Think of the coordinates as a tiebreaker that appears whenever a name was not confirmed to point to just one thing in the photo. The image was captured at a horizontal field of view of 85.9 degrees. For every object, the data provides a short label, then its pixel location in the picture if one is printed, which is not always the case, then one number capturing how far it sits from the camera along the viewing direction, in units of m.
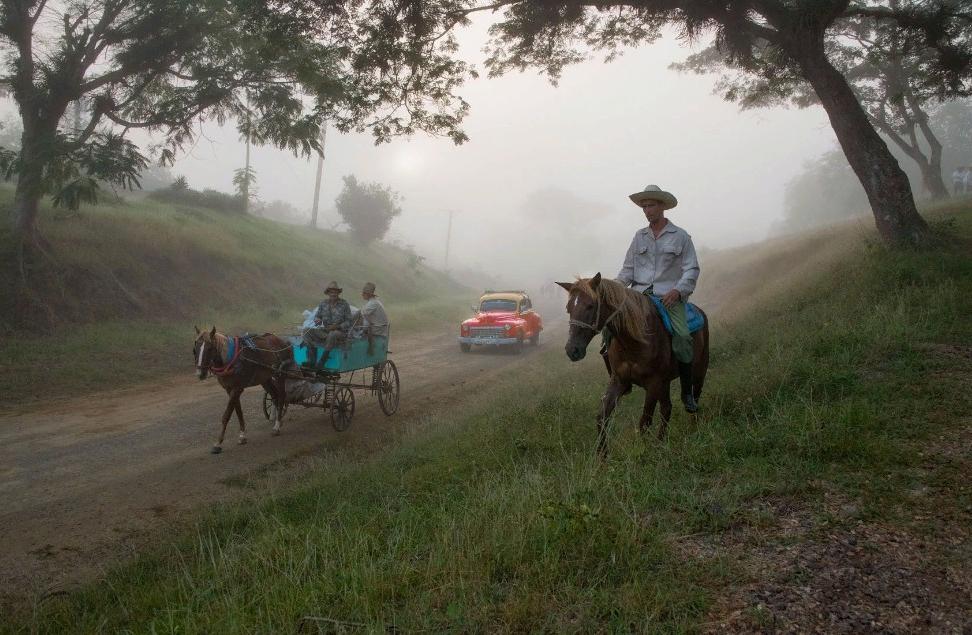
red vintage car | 17.81
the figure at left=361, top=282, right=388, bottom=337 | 9.88
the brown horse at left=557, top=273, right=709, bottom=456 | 4.84
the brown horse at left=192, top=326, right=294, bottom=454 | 7.60
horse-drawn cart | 8.86
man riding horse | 5.44
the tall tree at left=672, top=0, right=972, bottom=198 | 21.08
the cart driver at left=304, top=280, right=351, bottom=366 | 8.88
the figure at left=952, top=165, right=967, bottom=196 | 28.81
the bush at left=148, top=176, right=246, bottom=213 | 33.22
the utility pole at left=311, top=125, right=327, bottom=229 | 45.34
